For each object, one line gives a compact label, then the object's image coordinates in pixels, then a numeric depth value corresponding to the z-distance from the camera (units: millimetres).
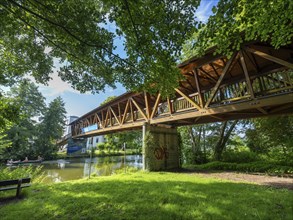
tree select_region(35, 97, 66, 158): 27203
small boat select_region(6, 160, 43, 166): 20053
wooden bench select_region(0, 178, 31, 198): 5777
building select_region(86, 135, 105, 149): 50056
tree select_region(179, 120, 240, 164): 15008
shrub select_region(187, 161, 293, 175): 8883
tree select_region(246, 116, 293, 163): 11594
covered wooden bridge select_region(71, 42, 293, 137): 6809
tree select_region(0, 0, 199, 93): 4688
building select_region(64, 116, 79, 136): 52344
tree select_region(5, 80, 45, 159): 23469
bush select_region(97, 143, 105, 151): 36938
